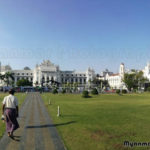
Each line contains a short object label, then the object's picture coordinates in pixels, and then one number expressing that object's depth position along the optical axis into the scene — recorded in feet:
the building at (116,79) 522.39
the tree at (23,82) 461.78
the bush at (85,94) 163.32
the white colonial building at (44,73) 610.24
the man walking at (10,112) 33.68
